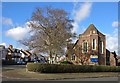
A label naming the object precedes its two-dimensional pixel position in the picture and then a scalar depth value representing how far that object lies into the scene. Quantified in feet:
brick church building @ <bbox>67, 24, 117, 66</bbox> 98.14
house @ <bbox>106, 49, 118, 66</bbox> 103.74
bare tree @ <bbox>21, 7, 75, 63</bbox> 76.57
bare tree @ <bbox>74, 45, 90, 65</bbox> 97.61
